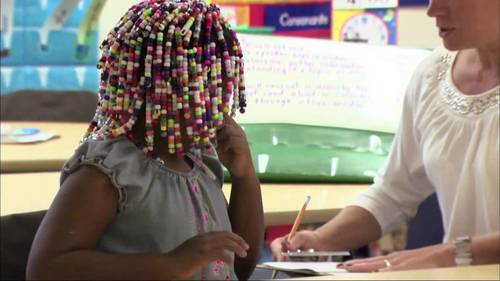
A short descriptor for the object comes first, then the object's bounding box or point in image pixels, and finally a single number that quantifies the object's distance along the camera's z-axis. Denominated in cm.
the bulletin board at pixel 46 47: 682
